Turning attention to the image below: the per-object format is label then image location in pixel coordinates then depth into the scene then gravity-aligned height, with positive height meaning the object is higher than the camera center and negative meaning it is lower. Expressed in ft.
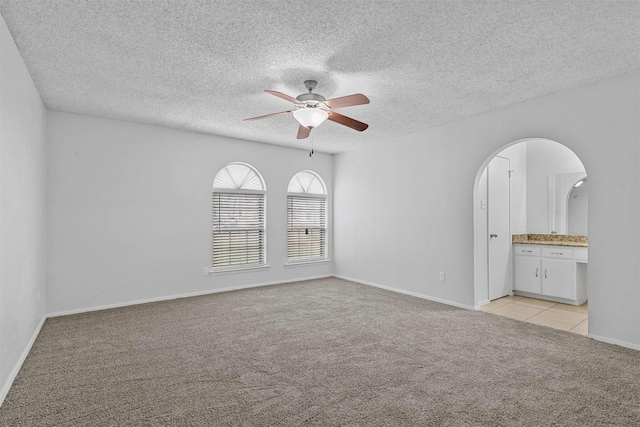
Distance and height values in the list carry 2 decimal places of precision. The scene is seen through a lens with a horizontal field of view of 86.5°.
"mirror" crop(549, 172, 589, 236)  17.20 +0.77
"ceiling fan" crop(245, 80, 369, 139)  9.91 +3.40
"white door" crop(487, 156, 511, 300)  16.44 -0.49
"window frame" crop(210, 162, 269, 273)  18.35 -0.58
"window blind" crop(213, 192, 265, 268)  18.54 -0.64
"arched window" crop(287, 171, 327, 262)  21.43 +0.00
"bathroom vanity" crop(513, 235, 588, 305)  15.79 -2.45
